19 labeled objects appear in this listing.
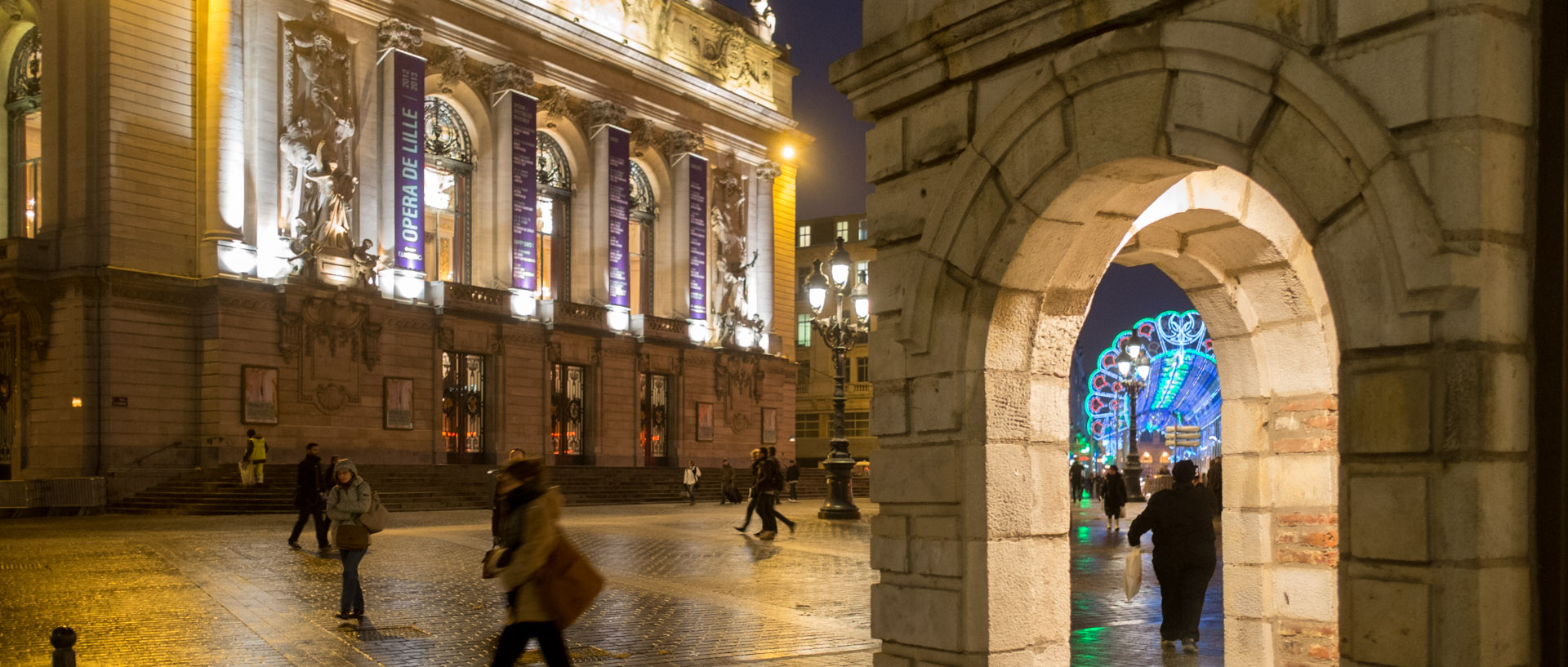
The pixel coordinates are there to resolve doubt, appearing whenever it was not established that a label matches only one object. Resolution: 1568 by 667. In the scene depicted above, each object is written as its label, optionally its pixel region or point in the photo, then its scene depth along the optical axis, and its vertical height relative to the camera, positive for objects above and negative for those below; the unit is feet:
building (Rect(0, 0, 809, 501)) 104.58 +14.63
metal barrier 92.43 -7.66
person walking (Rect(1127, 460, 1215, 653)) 34.17 -4.37
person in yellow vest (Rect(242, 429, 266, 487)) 96.94 -4.85
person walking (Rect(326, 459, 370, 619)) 38.04 -4.07
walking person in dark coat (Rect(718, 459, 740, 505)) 124.67 -9.67
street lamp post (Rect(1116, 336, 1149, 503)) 112.27 +1.29
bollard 20.42 -4.08
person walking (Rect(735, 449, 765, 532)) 73.46 -4.96
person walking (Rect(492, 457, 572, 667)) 22.16 -3.13
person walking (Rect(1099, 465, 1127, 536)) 87.40 -7.49
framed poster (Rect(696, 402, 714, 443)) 161.48 -4.47
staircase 96.53 -8.76
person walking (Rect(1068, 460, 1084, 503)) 147.02 -10.70
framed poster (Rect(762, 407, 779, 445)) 171.94 -5.27
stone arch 15.88 +1.65
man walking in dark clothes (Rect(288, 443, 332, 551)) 62.23 -5.05
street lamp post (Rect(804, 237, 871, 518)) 75.36 +3.47
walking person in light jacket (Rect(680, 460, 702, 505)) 123.44 -8.69
